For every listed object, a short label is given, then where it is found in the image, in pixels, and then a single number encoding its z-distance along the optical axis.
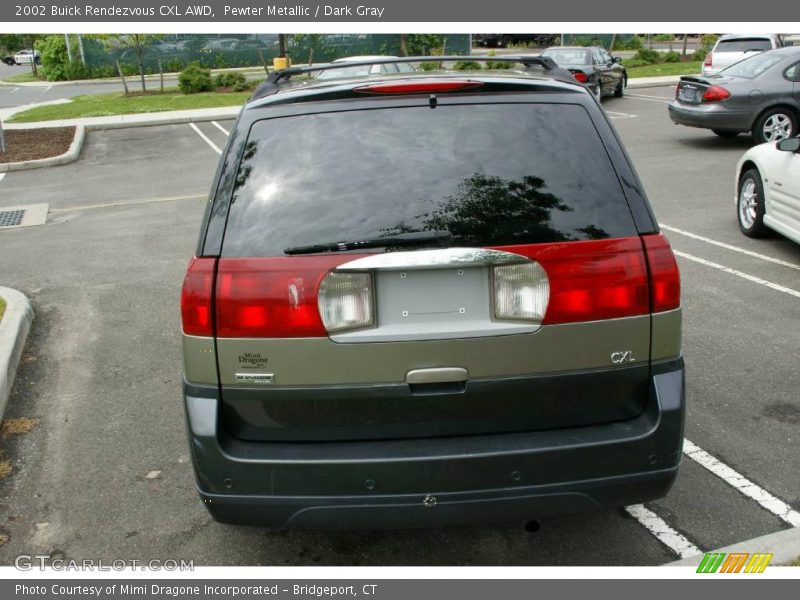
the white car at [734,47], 22.58
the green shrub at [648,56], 34.78
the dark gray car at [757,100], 13.77
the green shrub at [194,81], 29.89
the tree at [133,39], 33.00
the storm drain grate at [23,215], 10.76
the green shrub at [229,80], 30.29
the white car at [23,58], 68.44
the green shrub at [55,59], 44.16
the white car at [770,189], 7.54
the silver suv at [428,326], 2.83
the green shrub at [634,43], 45.62
